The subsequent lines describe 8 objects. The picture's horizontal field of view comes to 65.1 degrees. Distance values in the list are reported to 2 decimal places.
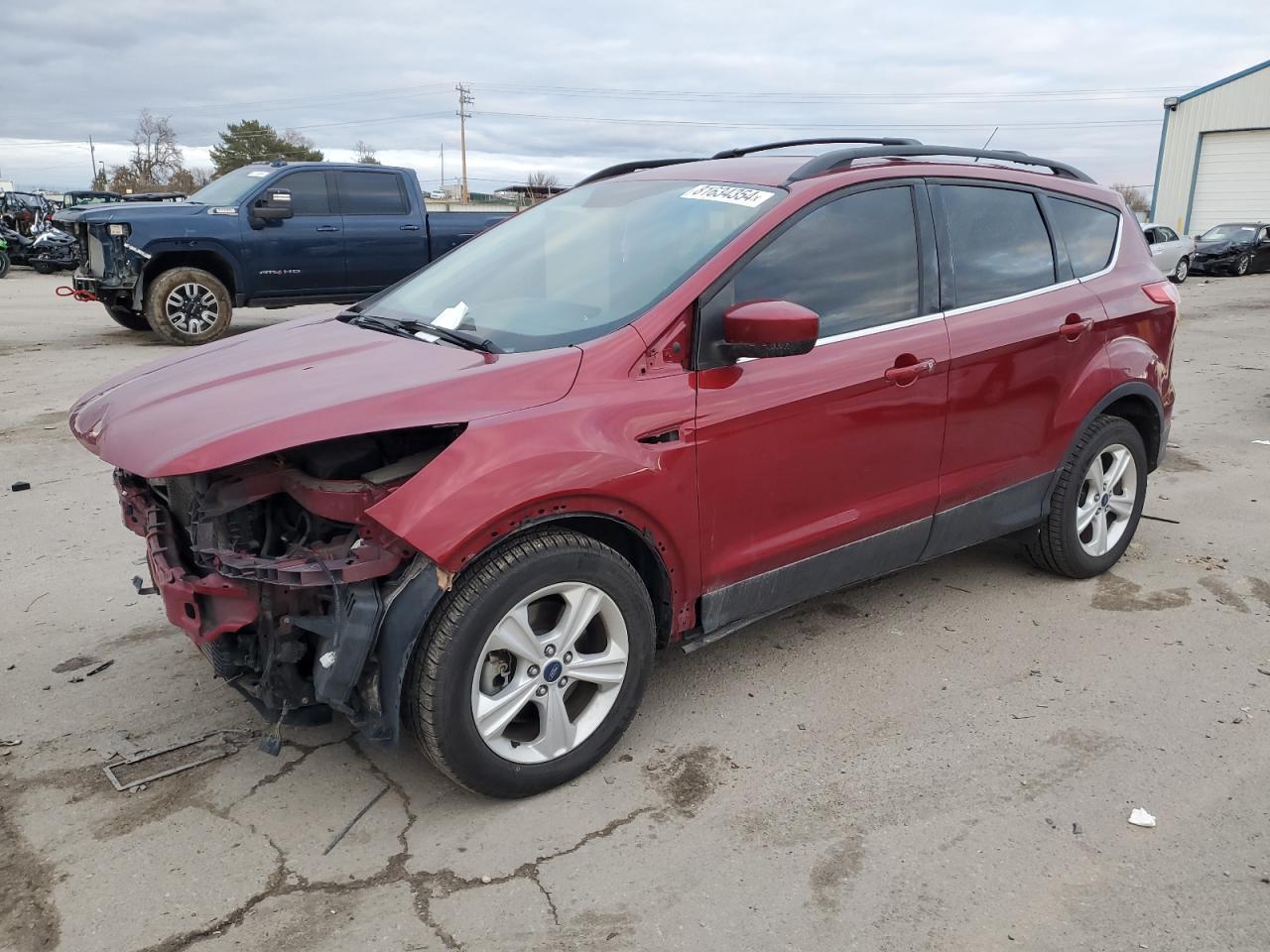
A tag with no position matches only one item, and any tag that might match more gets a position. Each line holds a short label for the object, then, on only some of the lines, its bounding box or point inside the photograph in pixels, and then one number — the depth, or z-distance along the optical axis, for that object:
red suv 2.68
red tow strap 11.23
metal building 32.16
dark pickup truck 10.84
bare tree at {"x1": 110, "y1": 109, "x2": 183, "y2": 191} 60.19
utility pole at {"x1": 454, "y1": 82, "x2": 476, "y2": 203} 68.78
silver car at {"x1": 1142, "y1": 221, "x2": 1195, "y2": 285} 22.45
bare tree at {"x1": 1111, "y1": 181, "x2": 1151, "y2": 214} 45.13
